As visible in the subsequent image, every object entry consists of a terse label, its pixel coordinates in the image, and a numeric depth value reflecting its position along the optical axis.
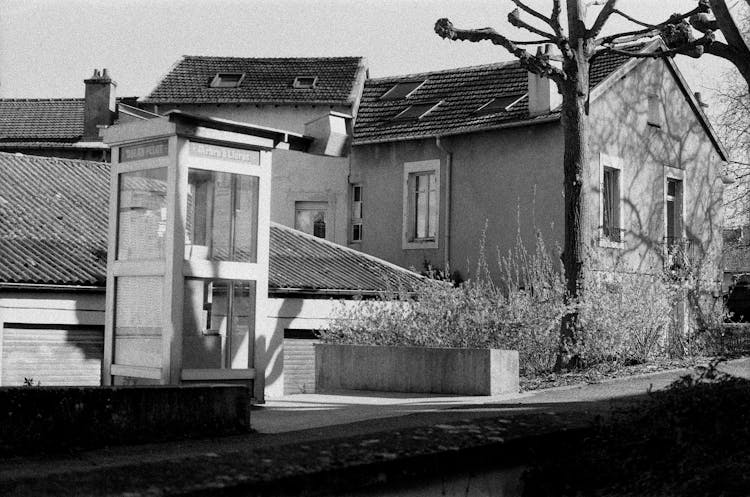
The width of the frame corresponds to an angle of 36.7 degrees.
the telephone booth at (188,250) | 12.53
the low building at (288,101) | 32.66
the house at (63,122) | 41.91
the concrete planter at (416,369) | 14.08
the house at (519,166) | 27.73
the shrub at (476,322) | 15.82
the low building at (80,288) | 25.89
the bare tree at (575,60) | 17.38
